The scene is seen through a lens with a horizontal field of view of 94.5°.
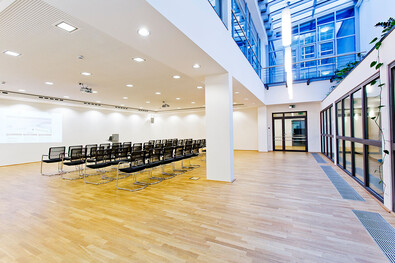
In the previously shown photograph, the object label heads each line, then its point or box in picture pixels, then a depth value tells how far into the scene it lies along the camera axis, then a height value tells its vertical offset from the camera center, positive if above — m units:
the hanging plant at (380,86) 3.03 +0.73
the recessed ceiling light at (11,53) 4.00 +1.83
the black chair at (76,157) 5.49 -0.73
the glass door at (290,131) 11.09 -0.04
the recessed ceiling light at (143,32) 2.80 +1.60
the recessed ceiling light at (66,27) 2.98 +1.80
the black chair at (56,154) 6.20 -0.69
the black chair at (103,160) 5.05 -0.79
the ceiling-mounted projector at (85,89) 6.72 +1.66
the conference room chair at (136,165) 4.38 -0.81
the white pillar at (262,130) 11.42 +0.06
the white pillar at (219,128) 4.86 +0.10
